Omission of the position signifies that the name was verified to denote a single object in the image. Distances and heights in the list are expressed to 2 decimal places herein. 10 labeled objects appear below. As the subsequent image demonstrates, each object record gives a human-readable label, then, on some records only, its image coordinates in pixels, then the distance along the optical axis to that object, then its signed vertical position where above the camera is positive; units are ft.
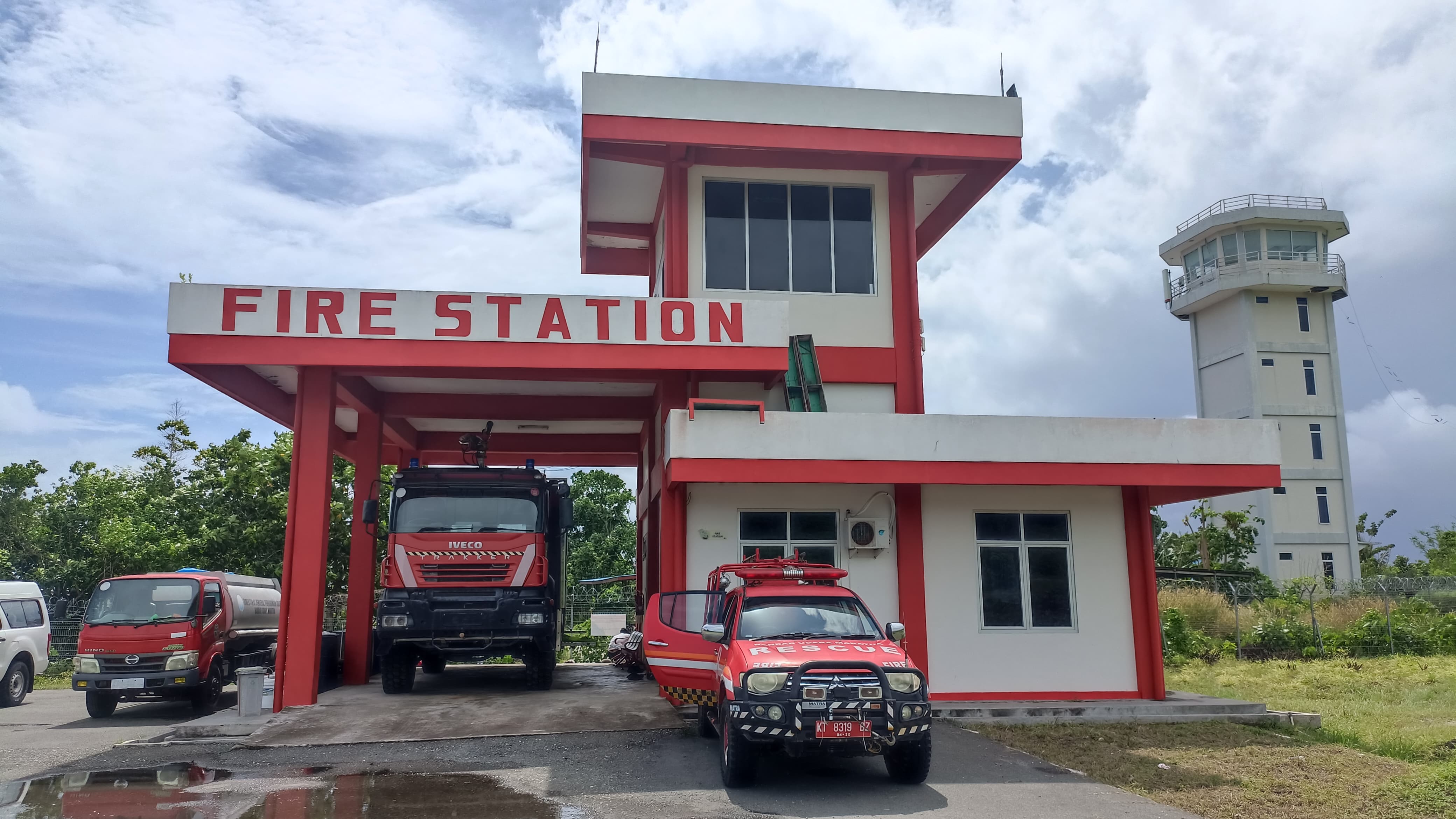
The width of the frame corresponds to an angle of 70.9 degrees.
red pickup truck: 27.37 -3.04
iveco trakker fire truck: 46.39 +0.24
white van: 56.13 -3.39
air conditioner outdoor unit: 47.01 +1.64
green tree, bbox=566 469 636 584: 132.98 +5.95
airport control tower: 152.56 +32.26
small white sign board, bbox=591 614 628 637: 70.69 -3.53
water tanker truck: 49.32 -3.15
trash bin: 41.60 -4.60
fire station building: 43.93 +8.93
